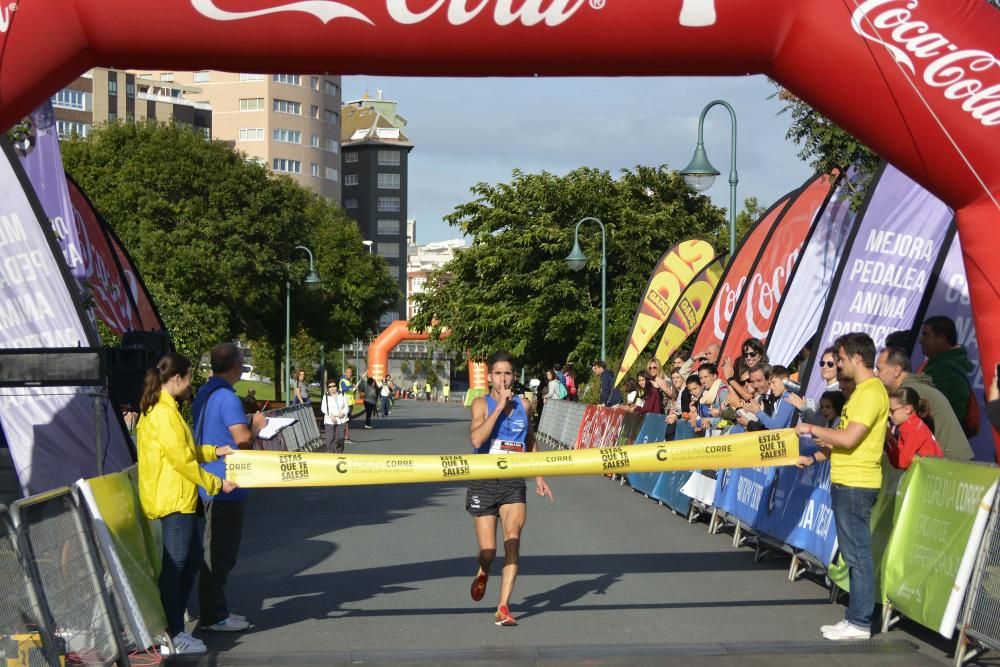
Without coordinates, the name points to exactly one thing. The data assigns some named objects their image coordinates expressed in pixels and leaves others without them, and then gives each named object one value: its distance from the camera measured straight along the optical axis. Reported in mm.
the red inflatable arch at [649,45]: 9445
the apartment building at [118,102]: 110688
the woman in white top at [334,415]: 28438
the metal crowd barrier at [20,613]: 6082
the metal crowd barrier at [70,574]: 6598
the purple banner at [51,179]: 15906
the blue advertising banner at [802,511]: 10727
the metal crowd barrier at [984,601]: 7812
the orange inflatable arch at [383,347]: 96875
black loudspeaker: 10873
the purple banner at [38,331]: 13195
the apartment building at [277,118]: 132500
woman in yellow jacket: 8539
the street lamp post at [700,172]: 24547
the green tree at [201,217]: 51281
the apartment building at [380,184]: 168875
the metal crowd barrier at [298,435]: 25180
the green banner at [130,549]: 7918
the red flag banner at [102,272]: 18578
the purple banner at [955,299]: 14766
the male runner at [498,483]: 9523
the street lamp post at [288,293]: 50944
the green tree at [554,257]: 50719
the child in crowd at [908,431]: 9742
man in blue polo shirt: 9156
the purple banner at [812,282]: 19125
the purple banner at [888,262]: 15102
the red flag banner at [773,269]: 20453
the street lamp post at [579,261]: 37688
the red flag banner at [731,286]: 23188
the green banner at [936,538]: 8117
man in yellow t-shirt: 8898
